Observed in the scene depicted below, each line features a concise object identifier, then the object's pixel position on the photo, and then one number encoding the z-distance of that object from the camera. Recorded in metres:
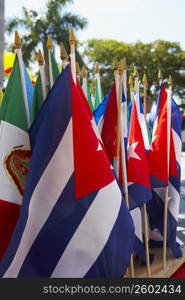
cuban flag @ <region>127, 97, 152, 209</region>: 2.48
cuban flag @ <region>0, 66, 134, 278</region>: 1.79
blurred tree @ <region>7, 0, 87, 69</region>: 15.89
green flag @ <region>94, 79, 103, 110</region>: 3.14
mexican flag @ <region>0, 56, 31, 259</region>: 1.95
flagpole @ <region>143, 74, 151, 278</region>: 2.54
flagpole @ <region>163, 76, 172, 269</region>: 2.78
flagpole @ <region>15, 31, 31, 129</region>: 1.98
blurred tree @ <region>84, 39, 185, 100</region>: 27.28
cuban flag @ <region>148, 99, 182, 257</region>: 3.05
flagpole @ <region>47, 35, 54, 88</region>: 2.05
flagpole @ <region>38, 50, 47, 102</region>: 2.03
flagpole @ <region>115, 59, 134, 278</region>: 2.24
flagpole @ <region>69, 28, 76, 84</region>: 1.92
